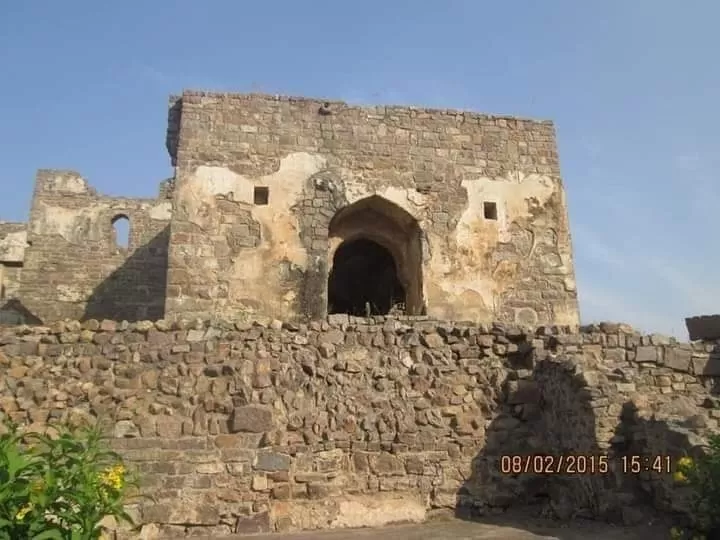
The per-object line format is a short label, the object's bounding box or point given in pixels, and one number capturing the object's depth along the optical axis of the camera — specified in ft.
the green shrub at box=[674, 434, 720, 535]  14.78
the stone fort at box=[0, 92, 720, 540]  19.01
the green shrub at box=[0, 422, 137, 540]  11.27
